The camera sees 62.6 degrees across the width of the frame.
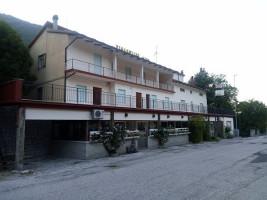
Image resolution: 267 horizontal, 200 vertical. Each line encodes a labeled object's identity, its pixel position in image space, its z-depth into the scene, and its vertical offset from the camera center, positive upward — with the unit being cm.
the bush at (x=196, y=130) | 2564 -119
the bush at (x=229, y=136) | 3452 -257
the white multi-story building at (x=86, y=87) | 1480 +305
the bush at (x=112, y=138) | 1527 -125
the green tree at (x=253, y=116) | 4419 +67
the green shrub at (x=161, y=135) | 2068 -141
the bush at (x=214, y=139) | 2842 -250
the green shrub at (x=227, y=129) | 3649 -159
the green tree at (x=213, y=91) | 4544 +602
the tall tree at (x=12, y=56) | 1773 +552
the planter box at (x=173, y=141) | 2022 -210
